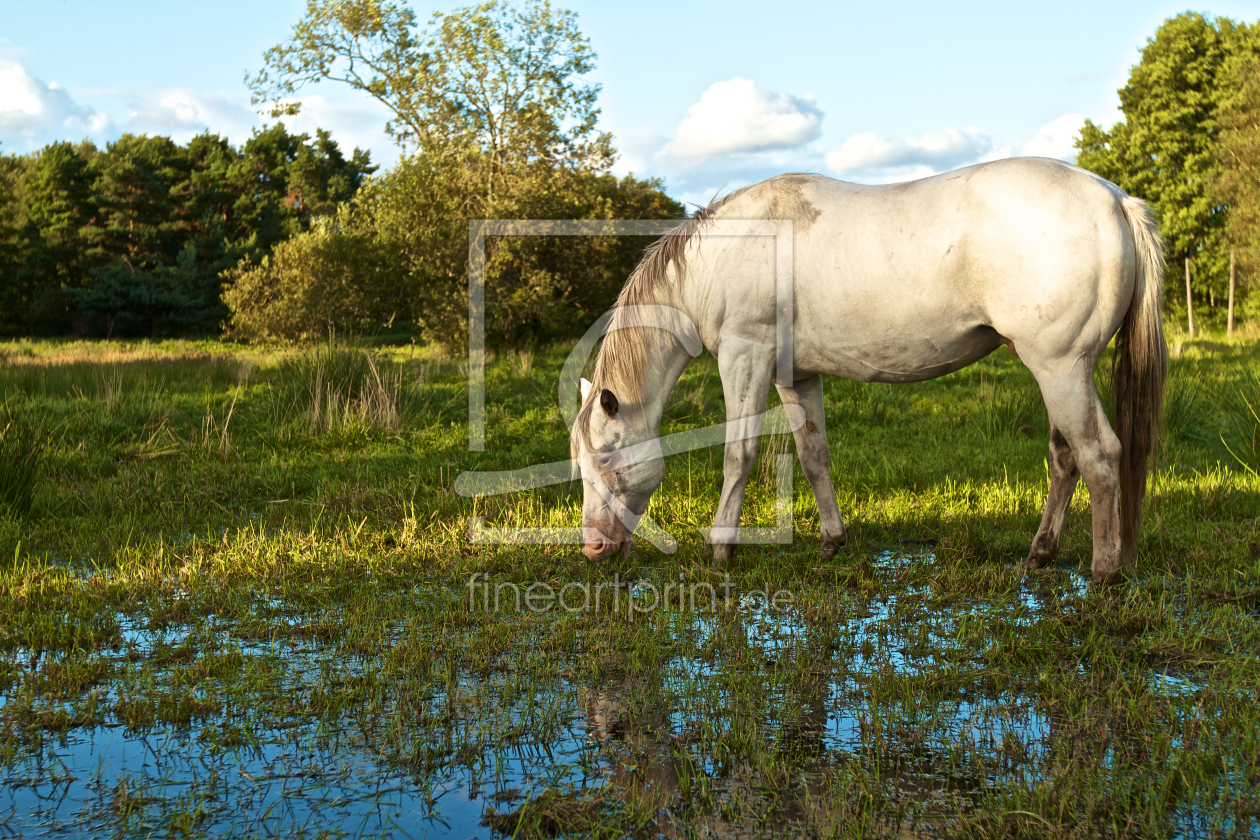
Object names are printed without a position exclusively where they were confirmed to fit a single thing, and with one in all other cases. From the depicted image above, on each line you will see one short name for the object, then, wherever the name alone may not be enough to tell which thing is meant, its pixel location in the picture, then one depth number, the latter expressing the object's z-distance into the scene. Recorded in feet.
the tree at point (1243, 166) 74.74
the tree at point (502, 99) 56.18
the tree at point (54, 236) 95.45
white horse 12.38
